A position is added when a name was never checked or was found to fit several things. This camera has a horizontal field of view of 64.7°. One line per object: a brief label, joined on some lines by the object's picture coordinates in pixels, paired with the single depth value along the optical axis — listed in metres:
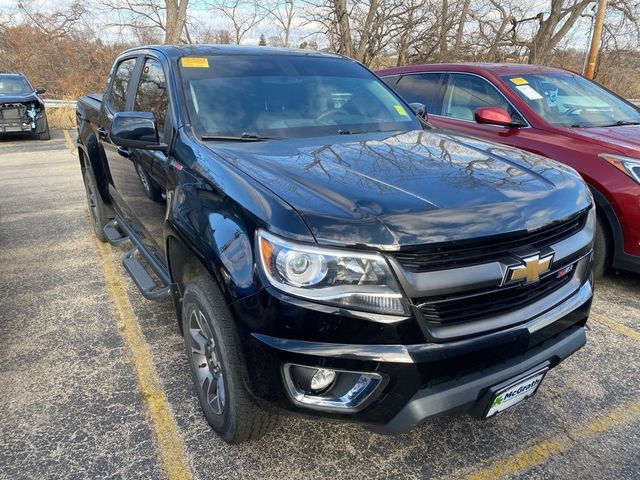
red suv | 3.76
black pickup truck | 1.74
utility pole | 13.13
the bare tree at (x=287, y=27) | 29.16
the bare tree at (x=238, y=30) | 26.71
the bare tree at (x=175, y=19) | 19.73
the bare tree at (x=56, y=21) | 21.55
